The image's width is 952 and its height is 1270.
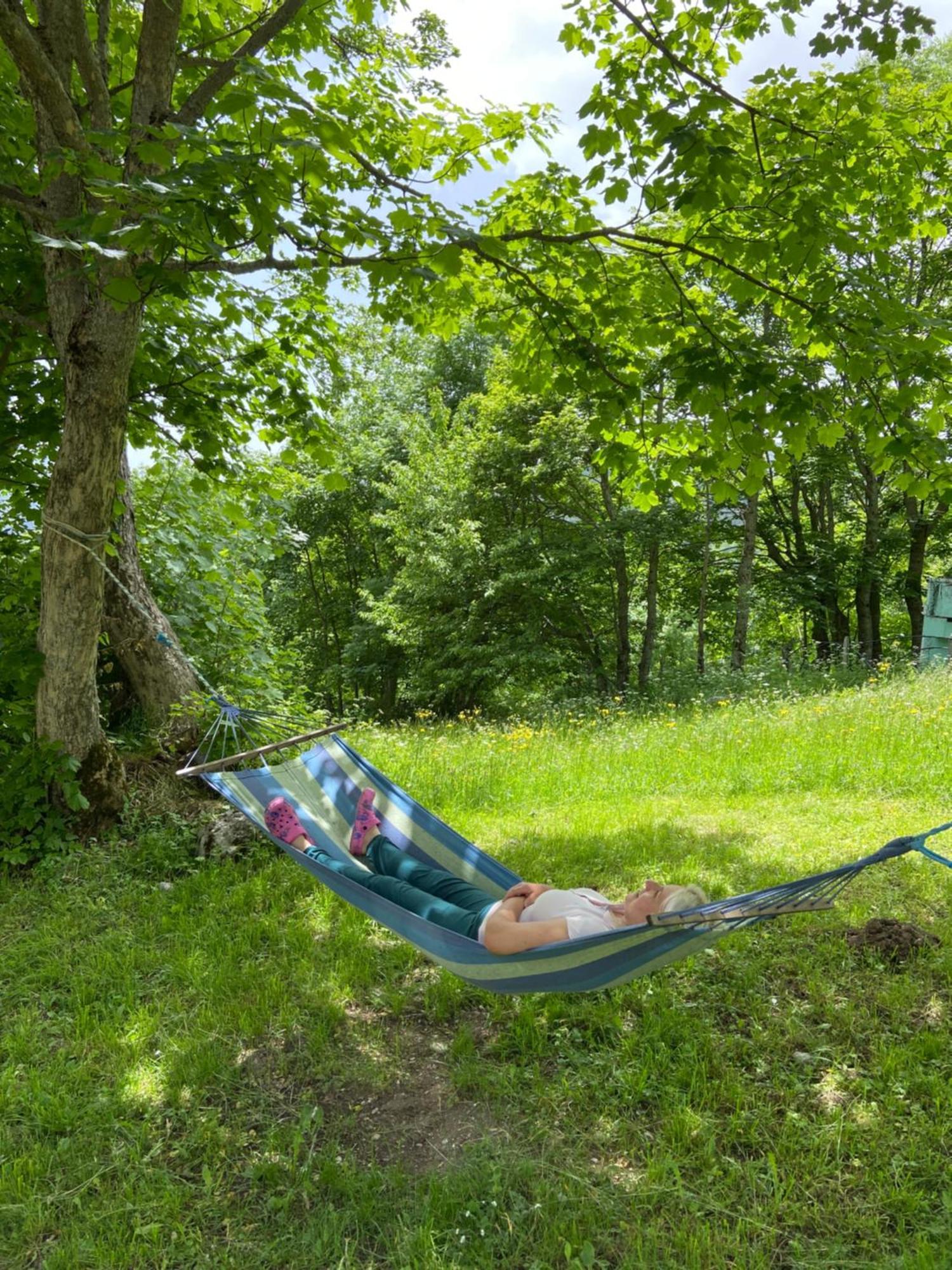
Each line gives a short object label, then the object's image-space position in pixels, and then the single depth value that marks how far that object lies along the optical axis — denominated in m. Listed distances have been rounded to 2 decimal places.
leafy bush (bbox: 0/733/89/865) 3.45
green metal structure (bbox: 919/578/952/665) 8.27
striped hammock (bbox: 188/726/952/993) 1.74
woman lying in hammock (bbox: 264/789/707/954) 2.12
